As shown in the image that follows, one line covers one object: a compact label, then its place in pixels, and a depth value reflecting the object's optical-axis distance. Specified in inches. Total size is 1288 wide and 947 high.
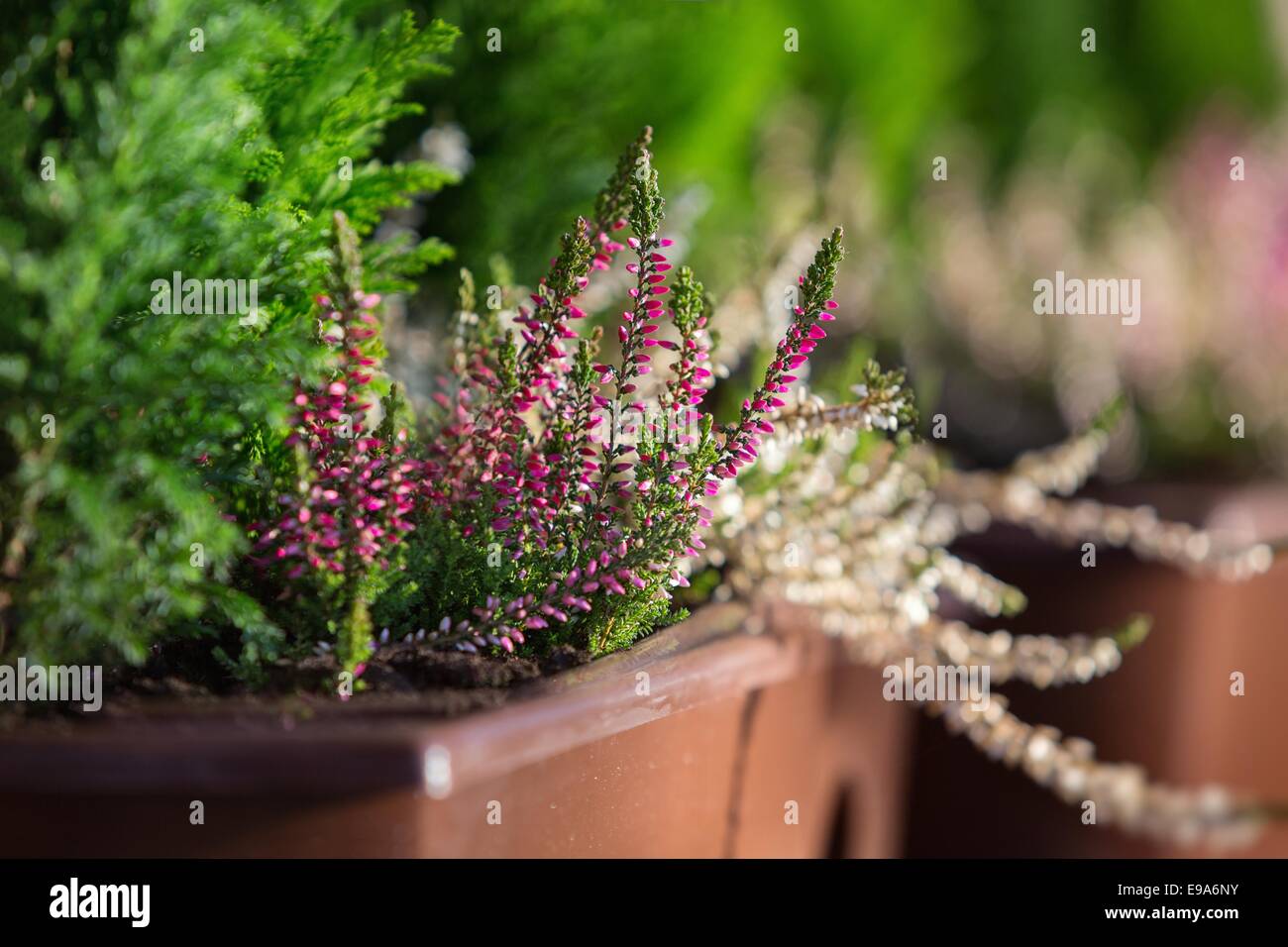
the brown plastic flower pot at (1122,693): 47.0
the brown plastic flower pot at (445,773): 17.6
